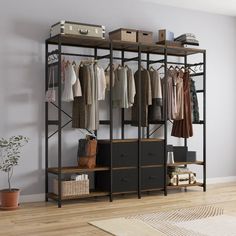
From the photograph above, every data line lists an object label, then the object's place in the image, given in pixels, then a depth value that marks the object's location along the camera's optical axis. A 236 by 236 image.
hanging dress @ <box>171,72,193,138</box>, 5.97
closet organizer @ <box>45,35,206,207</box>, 5.17
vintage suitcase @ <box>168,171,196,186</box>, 5.82
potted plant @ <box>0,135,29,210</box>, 4.81
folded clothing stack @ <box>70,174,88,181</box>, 5.14
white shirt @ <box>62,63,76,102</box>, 5.03
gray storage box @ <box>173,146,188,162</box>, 6.02
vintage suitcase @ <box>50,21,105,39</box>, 5.07
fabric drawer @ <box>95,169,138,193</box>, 5.30
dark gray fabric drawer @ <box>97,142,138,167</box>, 5.29
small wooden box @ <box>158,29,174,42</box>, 5.91
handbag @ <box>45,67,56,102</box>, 5.09
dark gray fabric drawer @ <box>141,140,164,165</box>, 5.52
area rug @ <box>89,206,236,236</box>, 3.75
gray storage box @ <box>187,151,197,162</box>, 6.04
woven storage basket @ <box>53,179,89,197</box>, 5.02
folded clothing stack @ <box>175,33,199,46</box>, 5.99
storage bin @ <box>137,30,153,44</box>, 5.62
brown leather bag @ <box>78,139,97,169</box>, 5.21
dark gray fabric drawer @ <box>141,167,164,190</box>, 5.52
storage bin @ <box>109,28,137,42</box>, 5.46
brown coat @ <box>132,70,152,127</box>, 5.61
